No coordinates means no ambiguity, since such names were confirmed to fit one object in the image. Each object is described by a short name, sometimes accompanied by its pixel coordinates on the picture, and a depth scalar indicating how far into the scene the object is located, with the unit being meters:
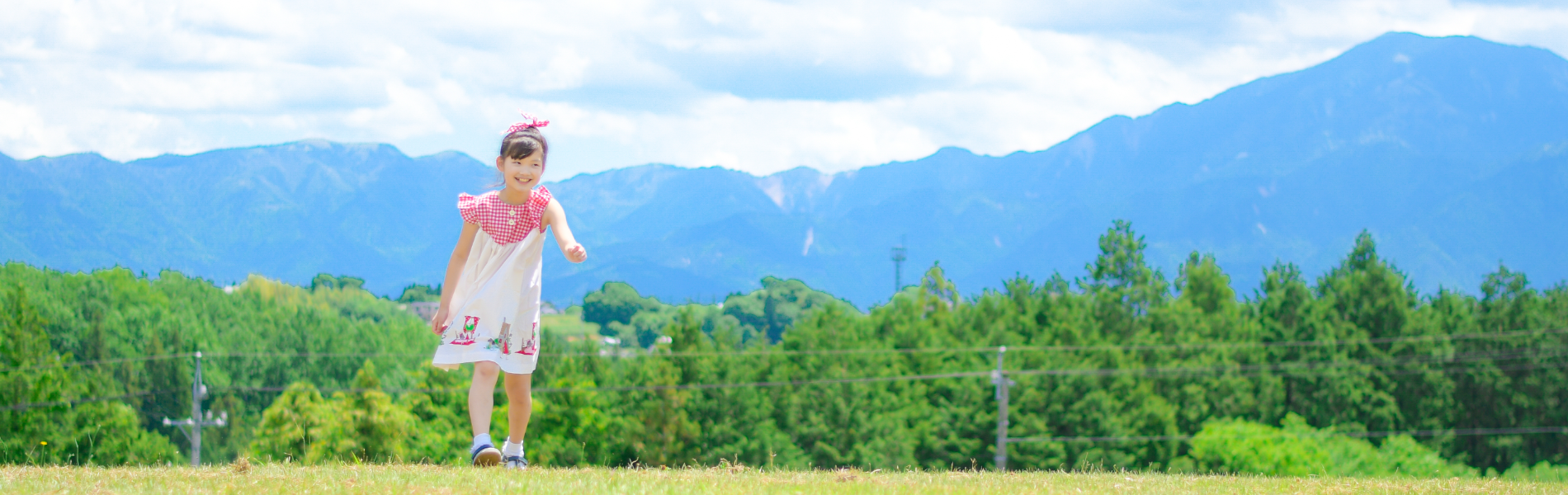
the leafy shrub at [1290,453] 51.75
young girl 7.75
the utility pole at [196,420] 40.78
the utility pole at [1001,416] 41.56
